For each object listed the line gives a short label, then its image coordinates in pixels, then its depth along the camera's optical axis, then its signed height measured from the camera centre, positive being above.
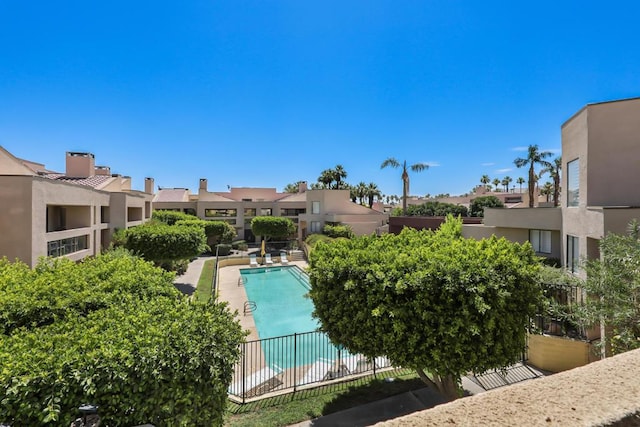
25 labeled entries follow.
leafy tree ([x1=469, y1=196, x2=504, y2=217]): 49.03 +1.61
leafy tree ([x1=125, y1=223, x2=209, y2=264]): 22.25 -2.18
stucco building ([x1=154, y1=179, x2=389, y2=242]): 42.53 +1.01
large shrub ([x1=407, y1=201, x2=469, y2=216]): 47.38 +0.72
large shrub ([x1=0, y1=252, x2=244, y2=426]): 4.12 -2.21
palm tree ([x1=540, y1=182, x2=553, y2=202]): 60.12 +4.99
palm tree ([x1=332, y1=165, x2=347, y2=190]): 58.94 +7.85
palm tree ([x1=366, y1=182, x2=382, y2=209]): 60.59 +4.42
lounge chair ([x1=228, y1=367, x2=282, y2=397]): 10.43 -6.18
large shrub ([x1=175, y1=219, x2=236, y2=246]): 40.44 -2.35
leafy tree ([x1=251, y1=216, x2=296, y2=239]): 42.25 -1.87
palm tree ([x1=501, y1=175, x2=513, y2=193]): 81.19 +9.09
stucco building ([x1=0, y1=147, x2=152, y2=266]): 14.35 +0.33
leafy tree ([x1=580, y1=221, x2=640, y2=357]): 6.71 -1.90
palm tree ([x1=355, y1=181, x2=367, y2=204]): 61.30 +4.87
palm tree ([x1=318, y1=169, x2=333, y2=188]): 59.06 +7.11
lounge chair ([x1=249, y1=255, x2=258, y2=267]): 34.13 -5.57
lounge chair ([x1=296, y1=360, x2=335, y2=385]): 11.32 -6.28
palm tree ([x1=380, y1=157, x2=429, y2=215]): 50.48 +8.05
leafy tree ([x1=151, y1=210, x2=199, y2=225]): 39.44 -0.30
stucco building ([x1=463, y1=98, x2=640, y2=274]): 10.87 +1.57
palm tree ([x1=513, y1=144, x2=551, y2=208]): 39.19 +6.96
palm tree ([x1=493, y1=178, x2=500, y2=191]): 79.72 +8.45
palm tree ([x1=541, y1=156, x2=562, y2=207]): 40.56 +5.86
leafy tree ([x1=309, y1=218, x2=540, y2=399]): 6.97 -2.21
